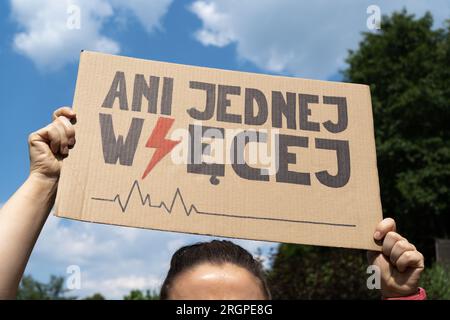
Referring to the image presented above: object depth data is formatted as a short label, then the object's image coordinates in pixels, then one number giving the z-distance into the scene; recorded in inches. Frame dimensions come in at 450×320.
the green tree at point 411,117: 647.1
